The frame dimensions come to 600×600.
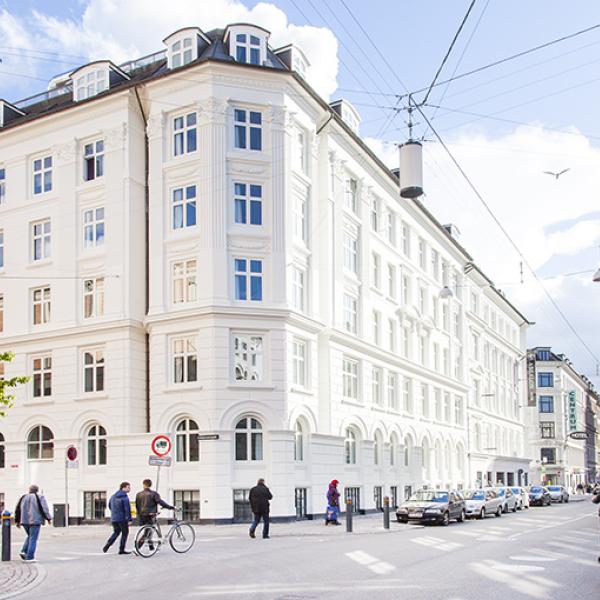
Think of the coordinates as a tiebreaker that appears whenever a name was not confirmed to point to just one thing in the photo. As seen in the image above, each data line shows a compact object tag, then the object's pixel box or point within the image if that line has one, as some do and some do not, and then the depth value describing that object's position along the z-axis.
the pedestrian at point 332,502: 30.97
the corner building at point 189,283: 32.69
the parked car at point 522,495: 47.97
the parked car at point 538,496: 55.62
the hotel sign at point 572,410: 113.94
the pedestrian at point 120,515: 19.28
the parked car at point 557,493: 63.28
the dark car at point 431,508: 31.55
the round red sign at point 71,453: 28.83
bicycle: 18.83
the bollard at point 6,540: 18.00
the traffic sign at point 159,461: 25.58
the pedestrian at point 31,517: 18.34
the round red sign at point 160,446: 25.53
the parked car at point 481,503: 37.78
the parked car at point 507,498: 43.03
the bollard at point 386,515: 28.62
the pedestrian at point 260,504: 24.39
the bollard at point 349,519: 27.43
